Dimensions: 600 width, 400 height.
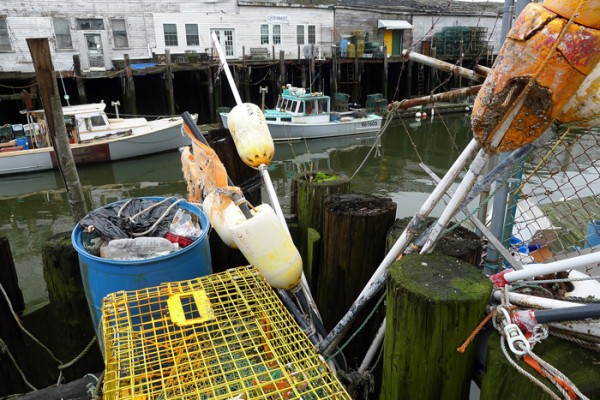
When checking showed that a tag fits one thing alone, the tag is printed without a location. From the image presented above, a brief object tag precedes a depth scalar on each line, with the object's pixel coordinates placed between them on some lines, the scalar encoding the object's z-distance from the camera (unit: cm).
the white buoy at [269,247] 244
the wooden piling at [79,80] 2007
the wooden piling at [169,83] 2139
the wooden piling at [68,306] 342
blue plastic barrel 285
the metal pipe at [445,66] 237
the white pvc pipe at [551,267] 154
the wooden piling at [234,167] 456
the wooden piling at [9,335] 345
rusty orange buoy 147
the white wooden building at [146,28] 2147
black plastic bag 317
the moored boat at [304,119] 2030
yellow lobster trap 192
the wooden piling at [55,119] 386
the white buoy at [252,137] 337
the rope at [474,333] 178
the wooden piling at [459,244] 246
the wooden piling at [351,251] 304
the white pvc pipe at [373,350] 251
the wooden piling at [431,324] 178
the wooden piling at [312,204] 364
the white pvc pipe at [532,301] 171
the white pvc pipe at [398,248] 205
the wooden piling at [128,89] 2050
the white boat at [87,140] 1555
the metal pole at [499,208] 232
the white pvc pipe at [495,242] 234
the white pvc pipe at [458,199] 187
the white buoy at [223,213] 284
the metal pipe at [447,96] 225
